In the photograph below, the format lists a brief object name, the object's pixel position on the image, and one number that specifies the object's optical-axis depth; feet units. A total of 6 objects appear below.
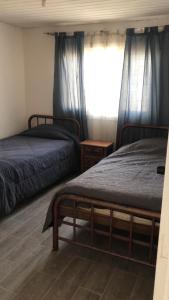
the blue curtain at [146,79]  11.93
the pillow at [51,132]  14.10
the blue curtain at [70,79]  13.64
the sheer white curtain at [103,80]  13.15
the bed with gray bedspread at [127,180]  7.00
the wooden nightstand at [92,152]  13.23
